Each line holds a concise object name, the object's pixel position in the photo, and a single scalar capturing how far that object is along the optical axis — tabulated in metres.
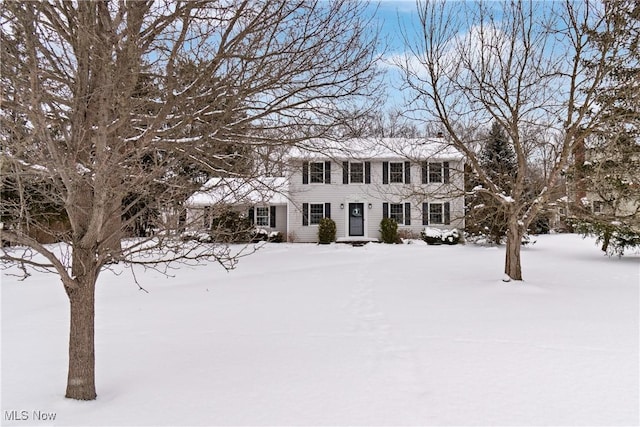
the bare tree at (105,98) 3.54
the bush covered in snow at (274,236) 24.60
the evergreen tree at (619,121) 9.24
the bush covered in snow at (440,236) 23.55
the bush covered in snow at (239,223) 20.90
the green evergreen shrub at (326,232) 24.27
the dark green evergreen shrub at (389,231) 24.16
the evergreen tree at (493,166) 21.55
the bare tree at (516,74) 10.00
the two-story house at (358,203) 25.14
